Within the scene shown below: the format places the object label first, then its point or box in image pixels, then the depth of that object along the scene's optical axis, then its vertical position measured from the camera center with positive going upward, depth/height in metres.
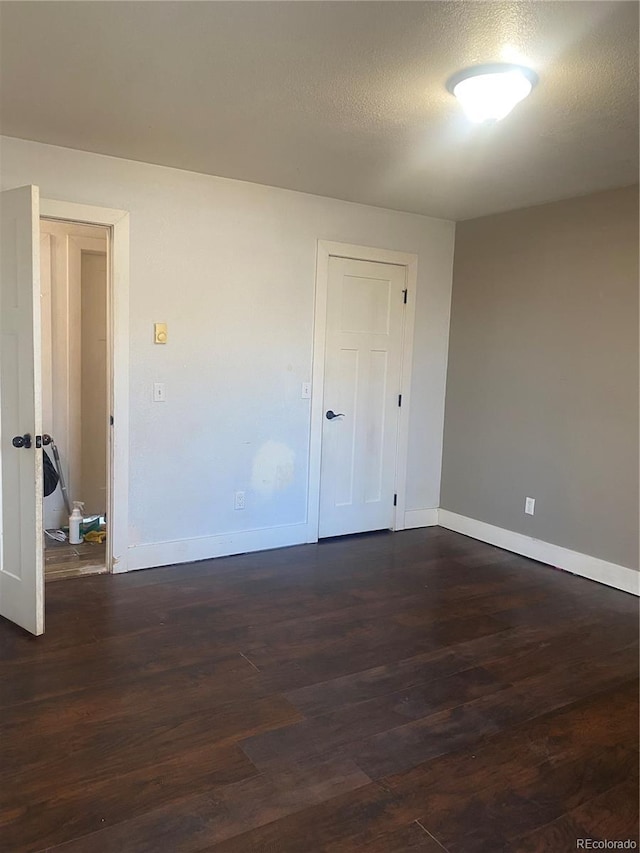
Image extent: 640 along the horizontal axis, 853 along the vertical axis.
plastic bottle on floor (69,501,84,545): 4.26 -1.19
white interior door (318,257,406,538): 4.39 -0.20
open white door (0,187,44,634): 2.73 -0.25
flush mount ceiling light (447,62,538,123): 2.20 +1.05
